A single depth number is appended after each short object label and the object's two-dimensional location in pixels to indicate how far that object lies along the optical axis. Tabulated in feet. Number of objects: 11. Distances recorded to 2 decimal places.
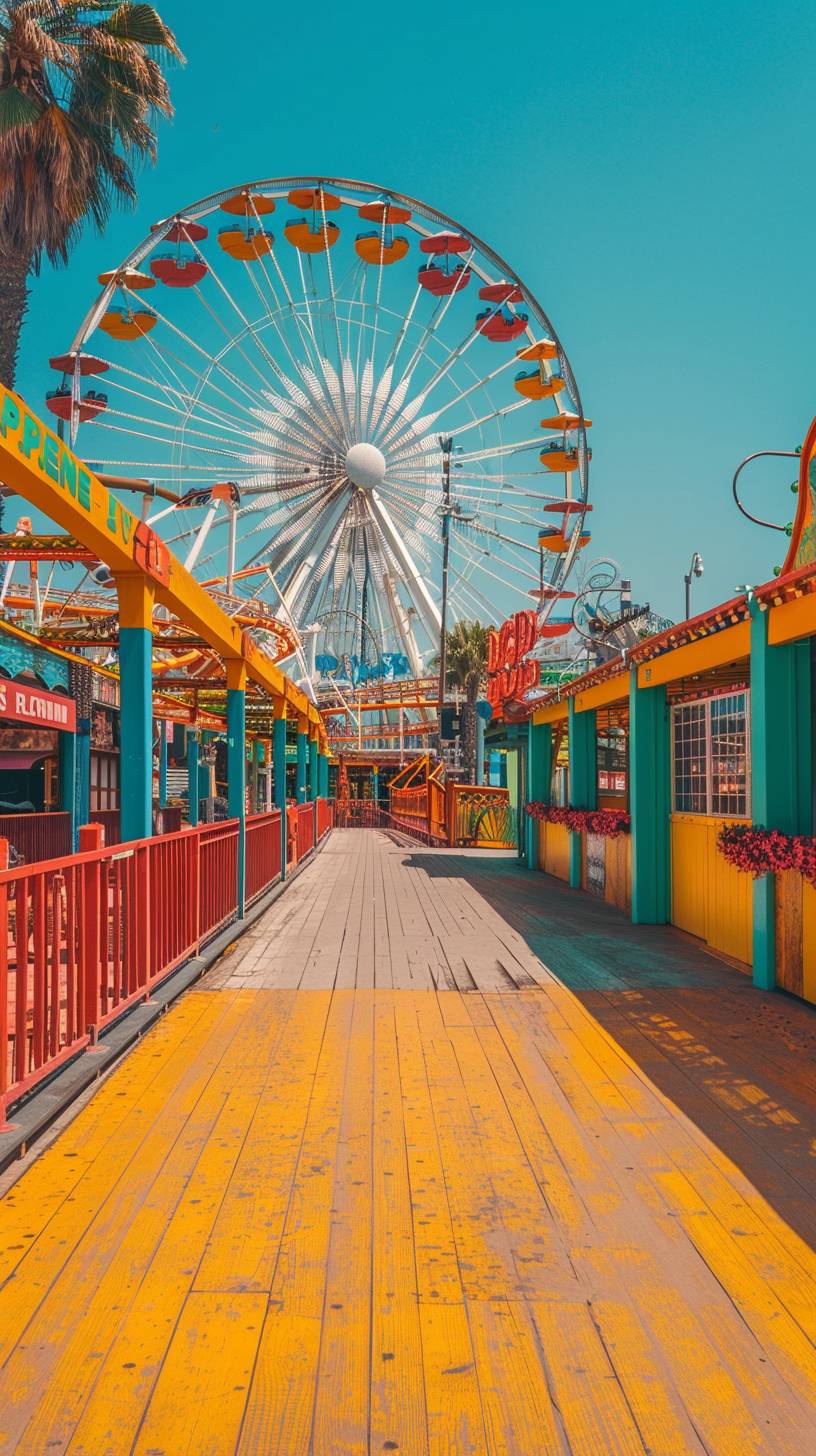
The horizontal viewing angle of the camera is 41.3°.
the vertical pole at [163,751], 68.13
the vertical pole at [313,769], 79.36
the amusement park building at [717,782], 21.16
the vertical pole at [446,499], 101.30
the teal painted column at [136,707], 22.33
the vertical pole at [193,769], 68.59
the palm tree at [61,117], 40.86
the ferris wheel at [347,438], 86.48
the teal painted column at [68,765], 49.80
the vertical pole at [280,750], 47.34
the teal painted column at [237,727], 33.68
